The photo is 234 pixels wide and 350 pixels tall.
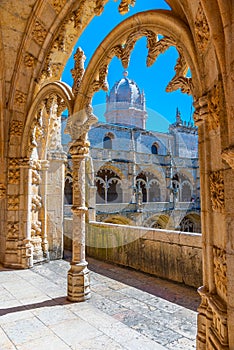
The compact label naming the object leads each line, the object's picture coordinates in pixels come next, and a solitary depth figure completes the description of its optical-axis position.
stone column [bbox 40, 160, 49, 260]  5.68
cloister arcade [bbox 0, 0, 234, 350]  1.59
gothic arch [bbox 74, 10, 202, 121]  2.14
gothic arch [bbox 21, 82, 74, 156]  3.99
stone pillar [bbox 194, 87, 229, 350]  1.62
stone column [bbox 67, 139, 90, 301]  3.72
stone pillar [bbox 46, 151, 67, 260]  5.88
